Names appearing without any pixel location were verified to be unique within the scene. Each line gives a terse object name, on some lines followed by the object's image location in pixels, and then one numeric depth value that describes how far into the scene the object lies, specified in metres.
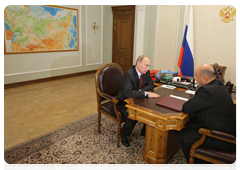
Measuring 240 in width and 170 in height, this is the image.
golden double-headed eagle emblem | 4.07
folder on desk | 2.10
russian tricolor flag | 4.53
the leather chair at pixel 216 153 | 1.72
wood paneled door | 7.03
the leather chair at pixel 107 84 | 2.85
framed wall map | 5.16
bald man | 1.85
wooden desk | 1.96
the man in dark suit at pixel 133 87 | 2.44
